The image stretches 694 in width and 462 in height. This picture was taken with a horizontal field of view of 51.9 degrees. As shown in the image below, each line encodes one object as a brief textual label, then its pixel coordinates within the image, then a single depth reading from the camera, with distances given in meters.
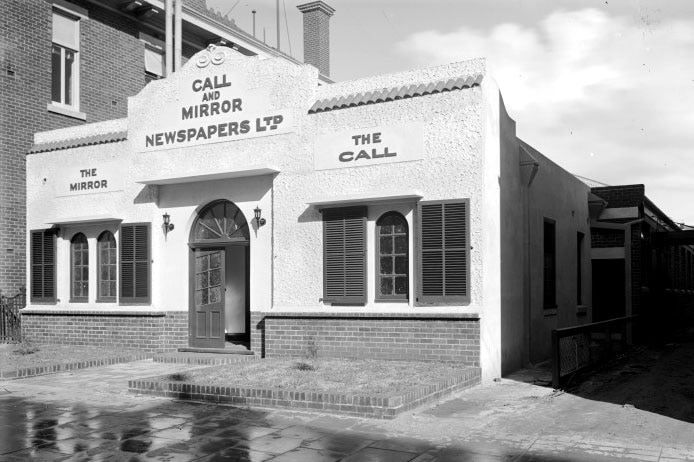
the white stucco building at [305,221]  11.66
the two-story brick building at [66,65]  17.28
